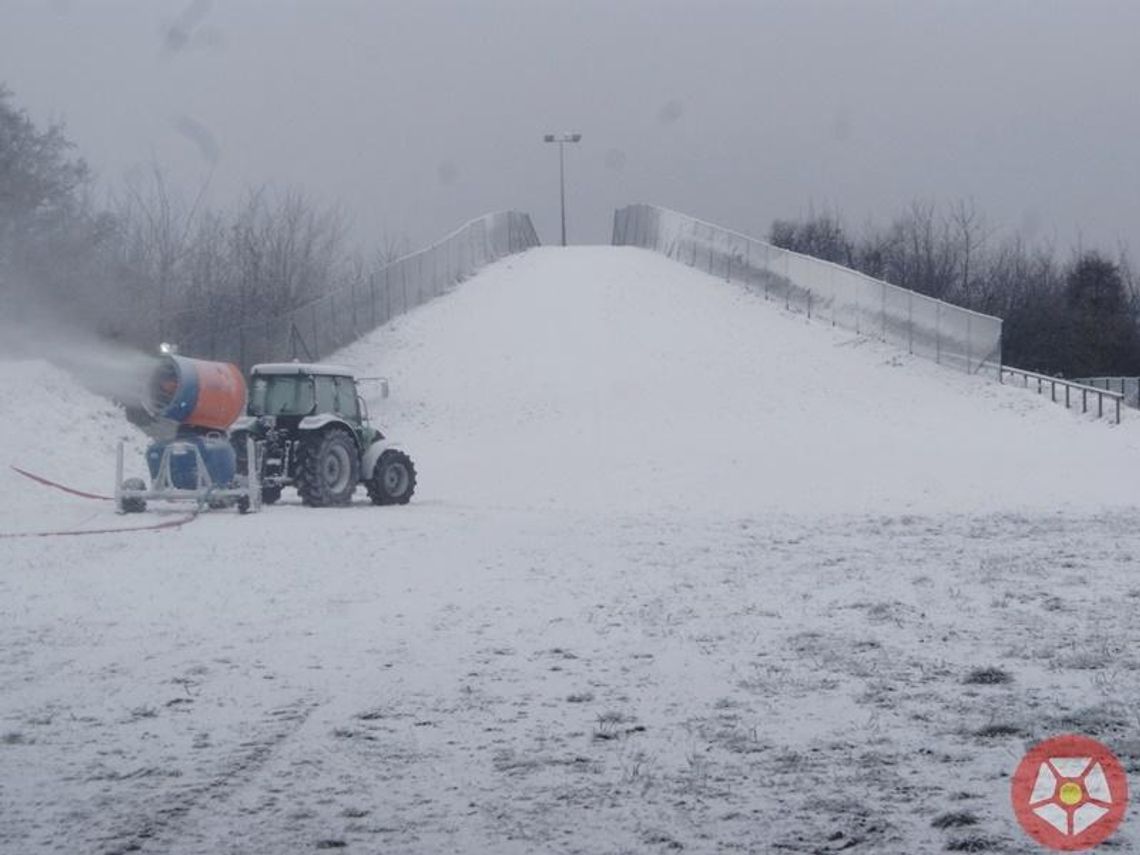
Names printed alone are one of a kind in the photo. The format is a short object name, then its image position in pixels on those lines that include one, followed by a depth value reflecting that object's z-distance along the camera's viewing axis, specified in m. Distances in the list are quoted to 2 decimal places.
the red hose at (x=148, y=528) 19.77
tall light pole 77.62
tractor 25.64
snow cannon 23.53
